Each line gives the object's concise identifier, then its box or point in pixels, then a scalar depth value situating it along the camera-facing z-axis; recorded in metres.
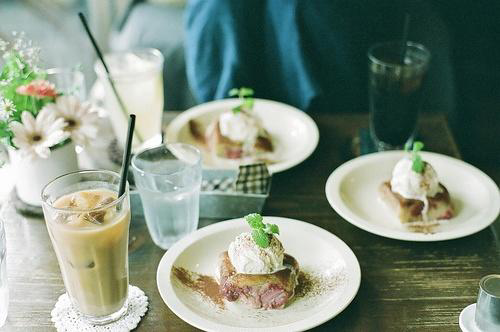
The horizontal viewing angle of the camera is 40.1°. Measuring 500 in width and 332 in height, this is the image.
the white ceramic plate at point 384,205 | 1.46
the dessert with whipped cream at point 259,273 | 1.25
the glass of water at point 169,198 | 1.43
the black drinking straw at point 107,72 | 1.61
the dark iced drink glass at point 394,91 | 1.81
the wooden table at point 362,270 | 1.24
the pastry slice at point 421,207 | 1.55
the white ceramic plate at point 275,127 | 1.84
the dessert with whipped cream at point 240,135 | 1.83
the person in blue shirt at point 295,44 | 2.38
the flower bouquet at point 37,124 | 1.47
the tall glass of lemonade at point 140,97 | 1.79
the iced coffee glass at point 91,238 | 1.15
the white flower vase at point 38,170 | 1.55
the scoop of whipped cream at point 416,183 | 1.56
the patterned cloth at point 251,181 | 1.57
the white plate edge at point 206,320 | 1.17
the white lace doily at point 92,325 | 1.23
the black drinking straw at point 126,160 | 1.19
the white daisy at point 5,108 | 1.30
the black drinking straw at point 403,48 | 1.75
